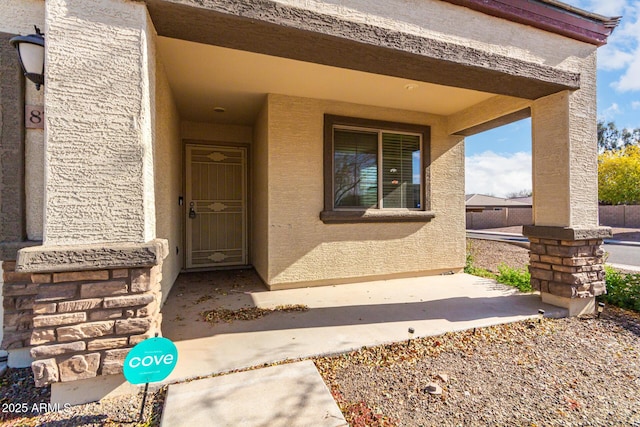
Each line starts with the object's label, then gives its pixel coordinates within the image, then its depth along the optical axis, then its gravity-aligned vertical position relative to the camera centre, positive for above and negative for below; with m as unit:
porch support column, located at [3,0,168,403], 1.74 +0.09
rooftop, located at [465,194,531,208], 25.89 +1.37
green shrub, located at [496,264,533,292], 4.46 -1.08
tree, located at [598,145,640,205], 18.94 +2.57
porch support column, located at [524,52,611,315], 3.38 +0.22
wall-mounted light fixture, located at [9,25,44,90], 1.88 +1.08
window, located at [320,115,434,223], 4.60 +0.75
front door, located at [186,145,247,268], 5.61 +0.18
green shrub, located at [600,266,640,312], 3.69 -1.03
